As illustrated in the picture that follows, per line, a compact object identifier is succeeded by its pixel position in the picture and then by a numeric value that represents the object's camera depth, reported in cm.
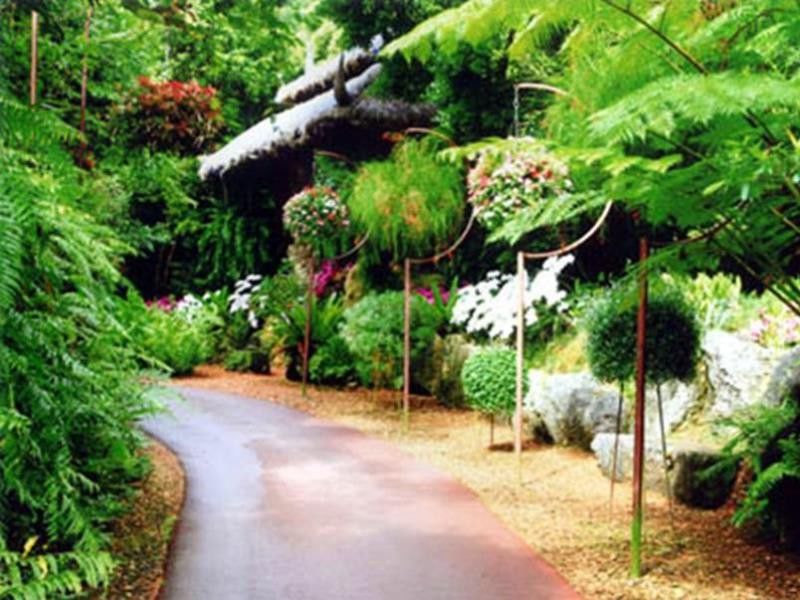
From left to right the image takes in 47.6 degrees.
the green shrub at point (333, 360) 1039
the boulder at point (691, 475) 525
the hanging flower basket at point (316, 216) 993
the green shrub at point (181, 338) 1057
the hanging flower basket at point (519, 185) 653
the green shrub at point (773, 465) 426
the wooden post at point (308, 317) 984
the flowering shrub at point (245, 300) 1247
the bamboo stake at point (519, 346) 607
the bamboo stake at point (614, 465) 522
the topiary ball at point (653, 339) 527
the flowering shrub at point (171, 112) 1217
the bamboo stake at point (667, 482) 515
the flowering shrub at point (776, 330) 598
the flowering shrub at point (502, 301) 812
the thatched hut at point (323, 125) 1117
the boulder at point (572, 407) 672
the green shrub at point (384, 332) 905
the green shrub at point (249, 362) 1176
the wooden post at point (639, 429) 410
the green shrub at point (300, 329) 1073
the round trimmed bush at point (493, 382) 705
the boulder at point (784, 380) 505
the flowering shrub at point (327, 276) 1196
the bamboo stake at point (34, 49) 319
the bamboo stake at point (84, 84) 465
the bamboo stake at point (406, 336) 794
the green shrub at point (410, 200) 951
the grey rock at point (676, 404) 627
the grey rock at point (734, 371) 583
